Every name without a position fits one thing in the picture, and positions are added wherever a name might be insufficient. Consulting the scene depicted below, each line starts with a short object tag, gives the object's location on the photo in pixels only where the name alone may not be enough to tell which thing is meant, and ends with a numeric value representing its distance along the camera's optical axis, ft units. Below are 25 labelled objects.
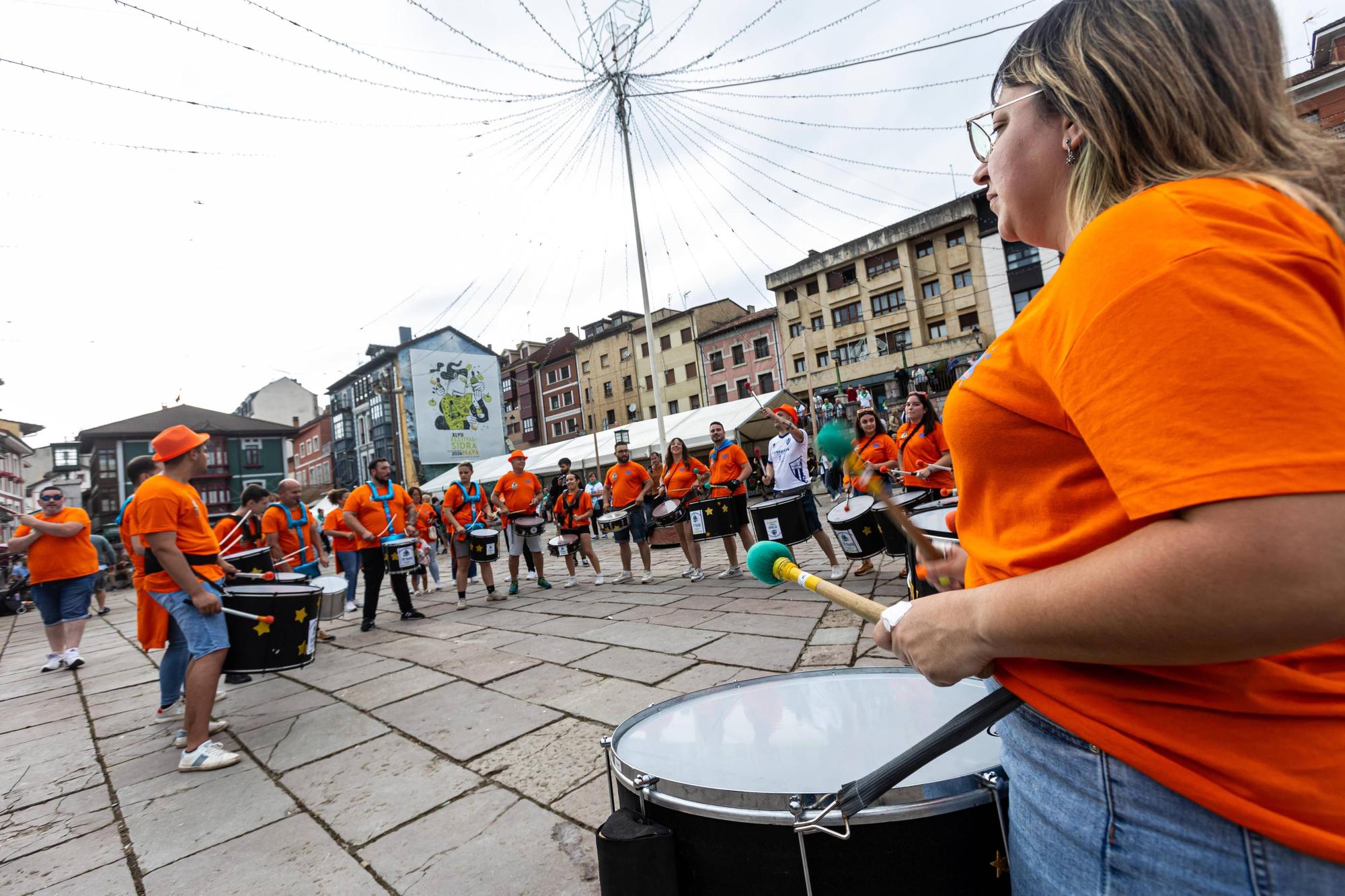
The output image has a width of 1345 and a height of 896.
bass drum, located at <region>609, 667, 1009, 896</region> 2.80
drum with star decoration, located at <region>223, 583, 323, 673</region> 11.85
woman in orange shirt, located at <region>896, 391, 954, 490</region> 19.90
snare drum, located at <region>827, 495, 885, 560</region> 16.51
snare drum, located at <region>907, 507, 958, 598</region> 10.40
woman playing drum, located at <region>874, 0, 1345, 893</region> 1.64
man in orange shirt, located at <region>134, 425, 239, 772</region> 10.93
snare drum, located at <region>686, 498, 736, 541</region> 23.70
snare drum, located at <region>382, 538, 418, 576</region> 22.43
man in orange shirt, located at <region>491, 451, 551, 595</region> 27.81
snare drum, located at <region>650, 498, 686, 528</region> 25.58
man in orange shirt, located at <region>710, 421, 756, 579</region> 24.97
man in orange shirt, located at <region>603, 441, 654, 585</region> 27.40
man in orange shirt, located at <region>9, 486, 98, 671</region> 18.89
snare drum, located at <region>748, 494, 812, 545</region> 20.92
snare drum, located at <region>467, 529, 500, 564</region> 25.84
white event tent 67.77
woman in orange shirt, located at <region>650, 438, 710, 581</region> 26.22
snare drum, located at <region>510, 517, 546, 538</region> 27.58
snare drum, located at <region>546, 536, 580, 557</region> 28.25
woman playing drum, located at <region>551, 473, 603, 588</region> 28.14
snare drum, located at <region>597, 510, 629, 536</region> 26.63
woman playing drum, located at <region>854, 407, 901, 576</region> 21.16
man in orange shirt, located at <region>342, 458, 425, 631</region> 22.17
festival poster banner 136.89
